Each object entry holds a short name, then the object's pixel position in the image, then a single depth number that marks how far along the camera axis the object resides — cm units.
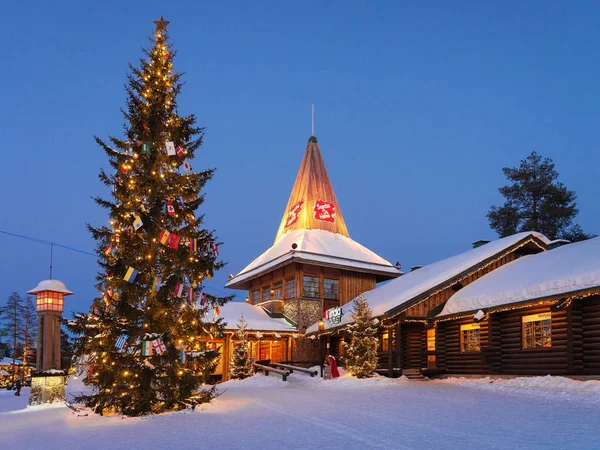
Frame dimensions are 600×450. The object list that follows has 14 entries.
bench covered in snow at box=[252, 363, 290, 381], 2647
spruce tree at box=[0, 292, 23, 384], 5788
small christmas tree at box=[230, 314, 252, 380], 2845
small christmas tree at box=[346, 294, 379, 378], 2430
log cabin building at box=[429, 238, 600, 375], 1842
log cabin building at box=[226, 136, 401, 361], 3603
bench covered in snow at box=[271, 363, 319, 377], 2754
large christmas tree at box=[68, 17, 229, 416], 1430
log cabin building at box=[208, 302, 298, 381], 3356
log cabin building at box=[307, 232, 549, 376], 2486
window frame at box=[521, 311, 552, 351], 2014
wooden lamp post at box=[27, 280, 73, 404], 1873
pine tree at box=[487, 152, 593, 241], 4459
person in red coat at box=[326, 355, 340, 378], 2566
